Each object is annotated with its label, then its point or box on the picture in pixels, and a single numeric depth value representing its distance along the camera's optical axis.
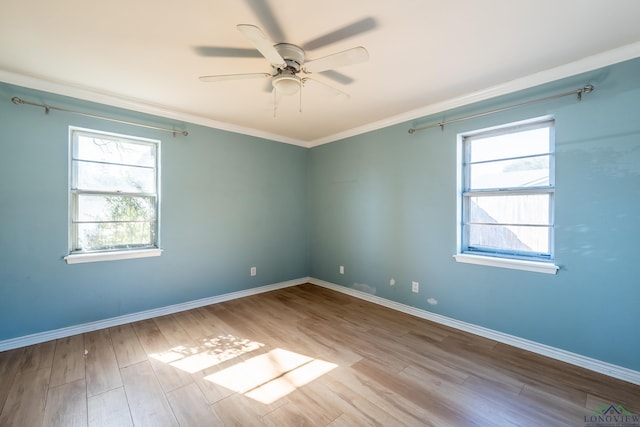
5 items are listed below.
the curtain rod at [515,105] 2.21
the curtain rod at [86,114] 2.50
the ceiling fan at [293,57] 1.65
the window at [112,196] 2.85
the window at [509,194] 2.49
